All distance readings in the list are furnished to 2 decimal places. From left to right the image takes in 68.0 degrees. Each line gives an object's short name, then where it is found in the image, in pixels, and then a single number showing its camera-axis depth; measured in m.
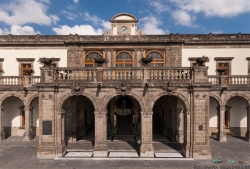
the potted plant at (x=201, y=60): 11.34
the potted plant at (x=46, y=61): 11.65
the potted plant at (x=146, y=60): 11.71
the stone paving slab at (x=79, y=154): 11.98
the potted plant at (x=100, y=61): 11.68
